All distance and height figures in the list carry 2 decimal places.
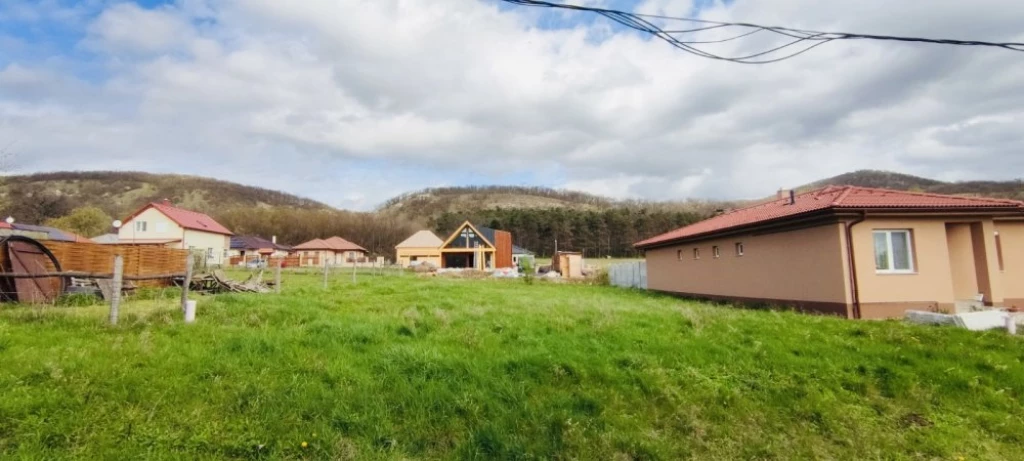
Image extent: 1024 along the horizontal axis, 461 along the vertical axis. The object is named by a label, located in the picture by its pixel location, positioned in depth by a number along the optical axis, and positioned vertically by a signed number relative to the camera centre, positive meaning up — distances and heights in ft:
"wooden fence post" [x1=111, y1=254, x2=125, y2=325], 22.63 -0.52
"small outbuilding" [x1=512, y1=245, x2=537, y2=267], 205.38 +7.26
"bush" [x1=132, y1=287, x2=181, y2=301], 41.63 -1.56
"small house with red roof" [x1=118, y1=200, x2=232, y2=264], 151.02 +15.34
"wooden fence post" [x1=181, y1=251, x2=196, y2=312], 25.82 -0.35
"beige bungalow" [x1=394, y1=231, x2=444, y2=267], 193.88 +8.70
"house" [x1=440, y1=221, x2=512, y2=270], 177.88 +7.49
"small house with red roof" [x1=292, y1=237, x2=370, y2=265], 212.84 +9.77
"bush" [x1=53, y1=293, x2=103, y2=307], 34.81 -1.65
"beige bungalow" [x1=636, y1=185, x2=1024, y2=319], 40.57 +0.65
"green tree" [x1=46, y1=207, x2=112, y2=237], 182.60 +21.14
